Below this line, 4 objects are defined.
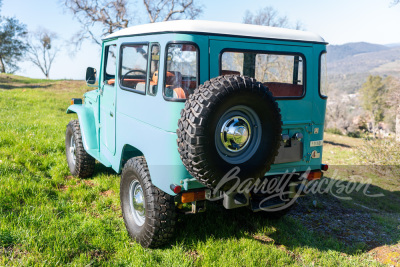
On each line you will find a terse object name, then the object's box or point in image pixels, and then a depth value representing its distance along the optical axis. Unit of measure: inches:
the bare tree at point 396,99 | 541.6
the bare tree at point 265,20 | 972.8
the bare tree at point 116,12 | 968.6
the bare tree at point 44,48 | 1838.1
